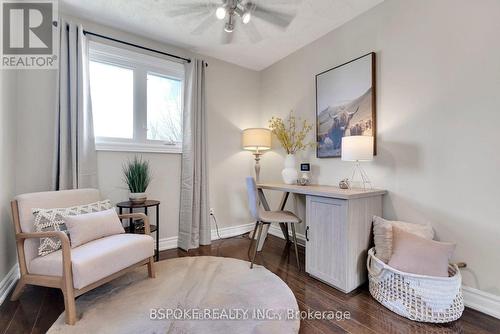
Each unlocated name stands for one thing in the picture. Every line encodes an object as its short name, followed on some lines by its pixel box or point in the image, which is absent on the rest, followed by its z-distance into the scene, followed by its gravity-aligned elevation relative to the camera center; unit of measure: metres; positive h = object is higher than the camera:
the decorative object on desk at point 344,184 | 2.28 -0.17
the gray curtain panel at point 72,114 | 2.17 +0.49
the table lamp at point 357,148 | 2.03 +0.17
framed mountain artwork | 2.25 +0.67
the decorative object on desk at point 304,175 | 2.75 -0.10
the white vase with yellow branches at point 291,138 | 2.89 +0.38
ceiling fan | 1.66 +1.15
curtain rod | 2.38 +1.36
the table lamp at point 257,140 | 3.15 +0.36
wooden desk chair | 2.37 -0.52
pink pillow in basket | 1.56 -0.61
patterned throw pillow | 1.67 -0.43
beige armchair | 1.46 -0.64
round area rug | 1.44 -0.99
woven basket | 1.49 -0.85
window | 2.52 +0.77
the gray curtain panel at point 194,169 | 2.90 -0.04
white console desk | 1.86 -0.56
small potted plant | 2.40 -0.17
